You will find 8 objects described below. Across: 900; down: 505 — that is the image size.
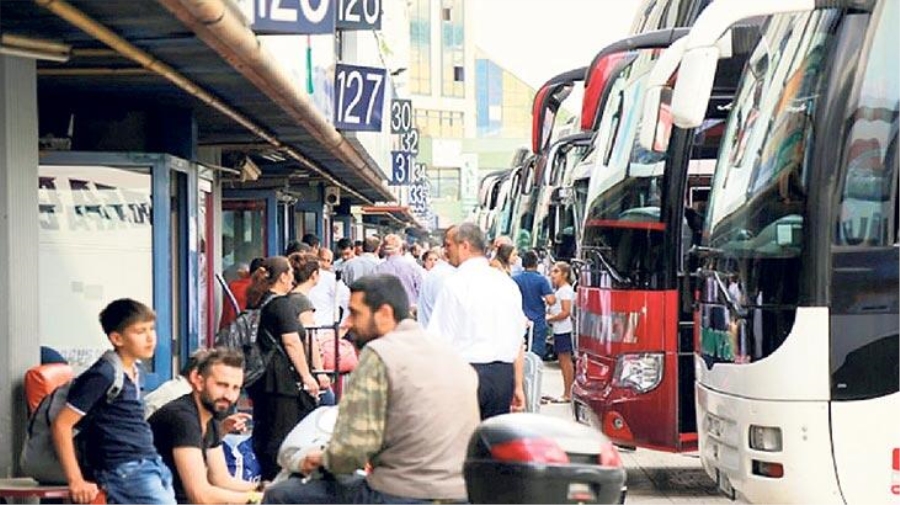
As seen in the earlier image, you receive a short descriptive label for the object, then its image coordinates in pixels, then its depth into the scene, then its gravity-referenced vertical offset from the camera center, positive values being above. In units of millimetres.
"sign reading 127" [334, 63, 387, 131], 16953 +1250
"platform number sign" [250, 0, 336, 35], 10484 +1302
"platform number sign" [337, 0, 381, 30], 17062 +2086
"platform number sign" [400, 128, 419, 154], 37019 +1765
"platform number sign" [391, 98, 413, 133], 30711 +1932
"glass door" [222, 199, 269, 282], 22438 -161
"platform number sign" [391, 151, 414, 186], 34875 +1089
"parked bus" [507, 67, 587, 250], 15097 +779
